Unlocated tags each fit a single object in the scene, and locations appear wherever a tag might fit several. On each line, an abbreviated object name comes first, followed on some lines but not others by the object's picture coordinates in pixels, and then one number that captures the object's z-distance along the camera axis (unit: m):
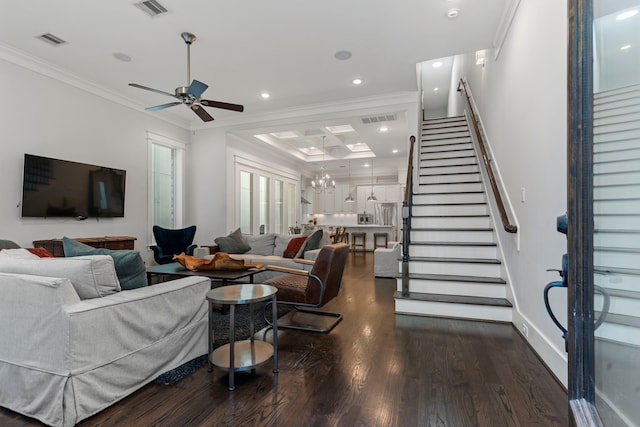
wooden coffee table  3.54
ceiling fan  3.65
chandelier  11.68
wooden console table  4.14
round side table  2.11
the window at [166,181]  6.20
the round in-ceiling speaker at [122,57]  4.18
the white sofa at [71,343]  1.67
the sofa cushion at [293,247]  5.64
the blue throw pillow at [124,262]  2.17
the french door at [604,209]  0.76
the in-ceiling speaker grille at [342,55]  4.20
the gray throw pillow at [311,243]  5.39
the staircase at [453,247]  3.58
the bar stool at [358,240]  10.42
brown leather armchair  3.05
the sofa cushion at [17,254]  2.19
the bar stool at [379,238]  10.55
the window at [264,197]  7.86
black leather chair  5.57
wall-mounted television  4.15
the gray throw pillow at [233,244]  5.94
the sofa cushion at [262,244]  6.15
